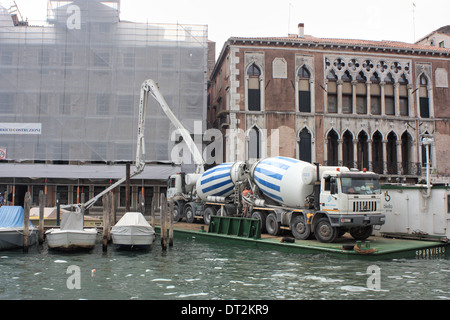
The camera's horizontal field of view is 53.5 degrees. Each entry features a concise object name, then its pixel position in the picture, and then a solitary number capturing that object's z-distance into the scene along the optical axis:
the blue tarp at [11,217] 17.92
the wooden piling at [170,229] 18.38
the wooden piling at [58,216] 22.61
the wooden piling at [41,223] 19.19
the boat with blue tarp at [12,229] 17.42
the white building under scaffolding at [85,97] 31.44
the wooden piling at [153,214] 22.62
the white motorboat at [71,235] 16.86
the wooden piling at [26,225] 17.48
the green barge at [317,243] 14.70
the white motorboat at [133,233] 17.44
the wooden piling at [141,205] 24.05
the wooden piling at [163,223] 17.59
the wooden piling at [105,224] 17.42
